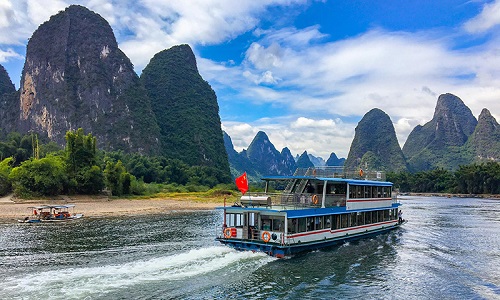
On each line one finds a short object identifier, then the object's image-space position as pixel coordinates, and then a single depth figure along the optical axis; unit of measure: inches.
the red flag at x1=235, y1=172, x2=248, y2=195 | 789.9
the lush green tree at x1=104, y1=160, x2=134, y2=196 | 2300.7
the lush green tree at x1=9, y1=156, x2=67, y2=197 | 1942.3
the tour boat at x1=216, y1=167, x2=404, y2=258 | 806.5
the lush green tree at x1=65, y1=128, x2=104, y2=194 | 2146.9
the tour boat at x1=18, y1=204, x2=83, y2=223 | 1391.5
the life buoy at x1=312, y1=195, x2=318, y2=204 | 889.5
